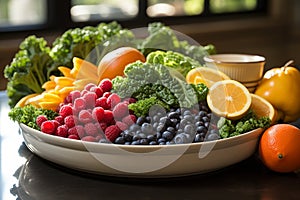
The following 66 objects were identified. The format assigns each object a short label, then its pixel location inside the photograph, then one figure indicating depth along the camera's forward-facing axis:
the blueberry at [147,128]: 1.19
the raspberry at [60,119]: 1.23
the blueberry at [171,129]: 1.18
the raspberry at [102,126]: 1.20
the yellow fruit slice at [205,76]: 1.33
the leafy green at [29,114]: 1.27
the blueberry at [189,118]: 1.20
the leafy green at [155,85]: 1.25
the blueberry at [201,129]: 1.19
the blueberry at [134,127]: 1.19
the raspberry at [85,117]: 1.20
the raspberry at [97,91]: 1.27
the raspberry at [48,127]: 1.21
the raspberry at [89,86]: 1.31
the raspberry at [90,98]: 1.23
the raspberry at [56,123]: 1.22
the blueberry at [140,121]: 1.20
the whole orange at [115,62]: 1.40
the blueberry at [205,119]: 1.22
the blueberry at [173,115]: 1.21
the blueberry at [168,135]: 1.17
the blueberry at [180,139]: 1.17
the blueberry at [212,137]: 1.19
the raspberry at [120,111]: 1.21
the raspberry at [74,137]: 1.19
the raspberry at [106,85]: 1.29
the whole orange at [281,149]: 1.20
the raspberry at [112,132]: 1.18
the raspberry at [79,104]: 1.22
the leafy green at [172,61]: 1.37
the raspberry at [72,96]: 1.28
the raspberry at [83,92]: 1.27
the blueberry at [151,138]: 1.18
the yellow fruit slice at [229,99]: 1.25
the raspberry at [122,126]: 1.19
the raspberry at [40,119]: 1.24
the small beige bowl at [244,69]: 1.41
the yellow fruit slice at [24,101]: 1.41
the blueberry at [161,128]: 1.19
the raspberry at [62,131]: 1.20
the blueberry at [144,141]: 1.17
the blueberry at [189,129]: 1.18
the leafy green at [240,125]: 1.22
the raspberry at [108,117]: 1.20
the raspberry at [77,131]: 1.19
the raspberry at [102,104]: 1.23
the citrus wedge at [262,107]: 1.30
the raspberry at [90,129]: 1.19
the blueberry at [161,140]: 1.17
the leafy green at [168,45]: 1.63
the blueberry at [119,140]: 1.17
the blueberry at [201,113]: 1.22
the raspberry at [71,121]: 1.21
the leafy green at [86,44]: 1.57
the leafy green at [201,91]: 1.27
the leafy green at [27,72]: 1.51
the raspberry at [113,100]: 1.23
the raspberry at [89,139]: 1.18
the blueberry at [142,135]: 1.18
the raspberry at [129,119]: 1.20
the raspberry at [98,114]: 1.20
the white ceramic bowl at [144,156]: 1.15
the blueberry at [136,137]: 1.18
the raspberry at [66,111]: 1.23
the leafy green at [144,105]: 1.21
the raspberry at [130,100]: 1.25
